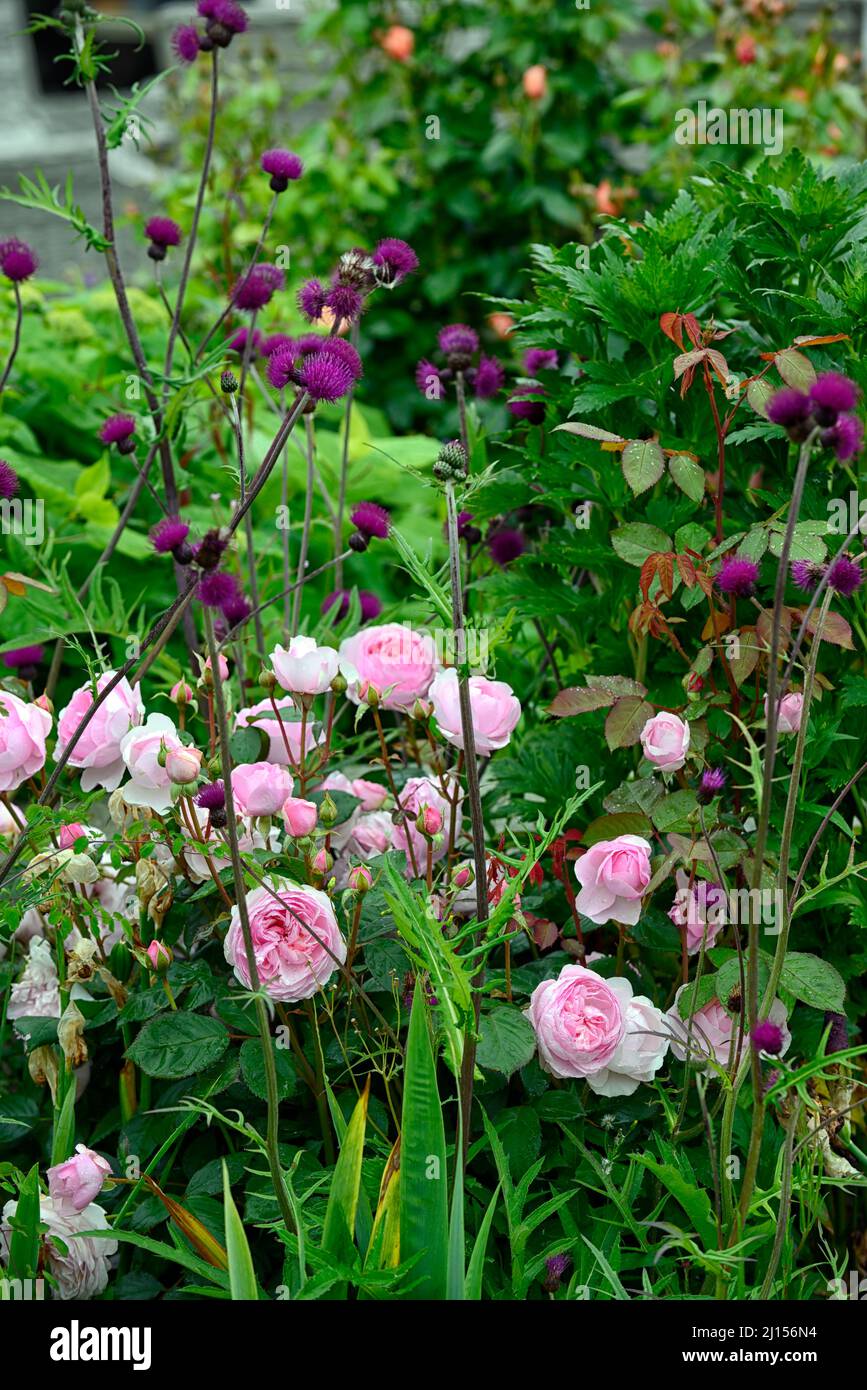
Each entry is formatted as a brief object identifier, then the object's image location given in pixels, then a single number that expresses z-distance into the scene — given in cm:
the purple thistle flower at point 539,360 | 332
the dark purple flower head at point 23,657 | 328
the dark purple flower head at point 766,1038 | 285
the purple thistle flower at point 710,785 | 302
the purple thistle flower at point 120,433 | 320
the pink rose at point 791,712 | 306
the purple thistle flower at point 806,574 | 297
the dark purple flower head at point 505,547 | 336
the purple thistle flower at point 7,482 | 297
